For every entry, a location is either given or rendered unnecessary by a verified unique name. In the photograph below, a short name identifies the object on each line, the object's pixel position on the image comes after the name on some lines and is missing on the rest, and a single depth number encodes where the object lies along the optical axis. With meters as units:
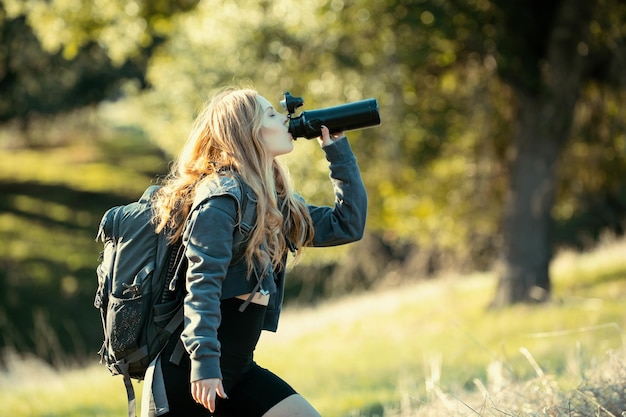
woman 5.10
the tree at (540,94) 19.41
